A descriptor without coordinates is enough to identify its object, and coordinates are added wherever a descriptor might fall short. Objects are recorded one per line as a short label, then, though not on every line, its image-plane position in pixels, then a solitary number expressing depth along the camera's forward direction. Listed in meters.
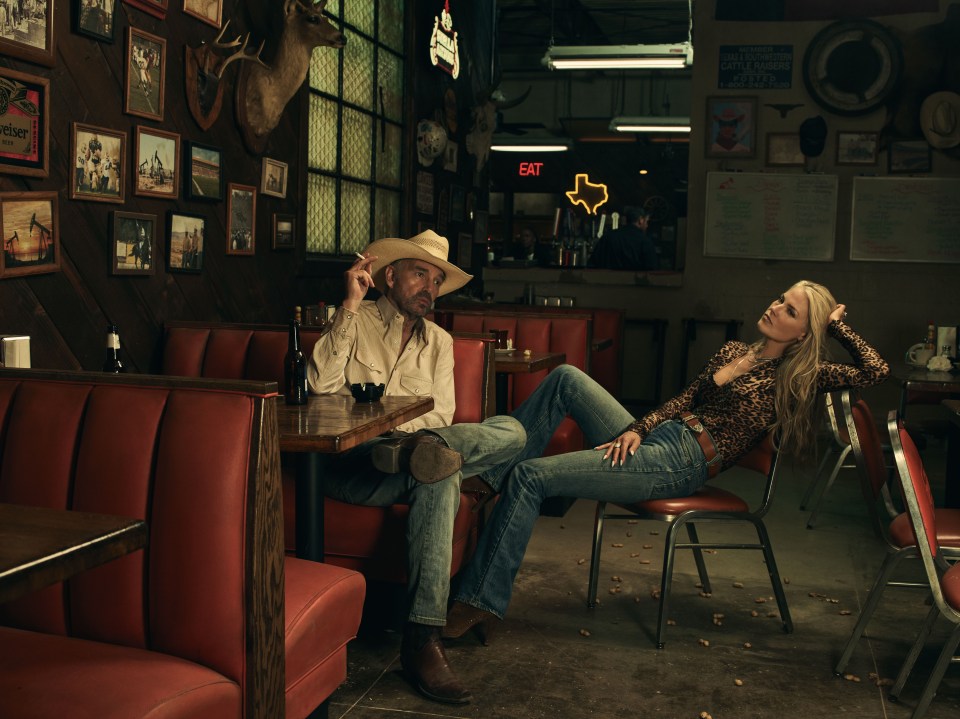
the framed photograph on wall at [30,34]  3.12
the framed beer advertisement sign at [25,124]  3.17
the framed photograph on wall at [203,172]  4.18
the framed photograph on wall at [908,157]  7.92
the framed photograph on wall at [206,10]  4.11
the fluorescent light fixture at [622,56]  9.21
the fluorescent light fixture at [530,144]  13.87
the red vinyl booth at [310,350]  3.15
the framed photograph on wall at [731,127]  8.16
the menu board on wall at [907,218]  7.91
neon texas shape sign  15.77
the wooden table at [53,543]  1.26
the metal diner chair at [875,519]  2.97
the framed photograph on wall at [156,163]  3.85
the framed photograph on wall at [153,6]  3.78
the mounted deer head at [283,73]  4.62
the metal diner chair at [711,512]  3.28
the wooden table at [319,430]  2.36
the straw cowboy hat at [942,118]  7.84
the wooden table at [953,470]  4.28
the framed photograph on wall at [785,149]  8.10
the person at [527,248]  12.76
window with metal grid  5.74
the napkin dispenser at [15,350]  3.04
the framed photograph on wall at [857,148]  7.98
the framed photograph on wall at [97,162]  3.51
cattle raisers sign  8.12
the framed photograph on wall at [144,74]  3.76
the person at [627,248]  9.30
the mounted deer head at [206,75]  4.14
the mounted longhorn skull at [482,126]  8.44
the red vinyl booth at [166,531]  1.85
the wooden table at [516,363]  4.36
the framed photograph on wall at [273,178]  4.88
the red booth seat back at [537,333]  5.22
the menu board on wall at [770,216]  8.07
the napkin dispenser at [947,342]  5.50
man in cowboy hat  2.86
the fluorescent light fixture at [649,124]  12.98
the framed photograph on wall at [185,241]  4.11
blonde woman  3.18
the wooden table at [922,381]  4.61
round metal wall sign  7.94
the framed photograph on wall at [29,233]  3.19
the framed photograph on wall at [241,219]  4.57
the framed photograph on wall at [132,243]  3.75
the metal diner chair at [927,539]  2.48
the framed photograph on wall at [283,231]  5.04
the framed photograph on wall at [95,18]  3.46
